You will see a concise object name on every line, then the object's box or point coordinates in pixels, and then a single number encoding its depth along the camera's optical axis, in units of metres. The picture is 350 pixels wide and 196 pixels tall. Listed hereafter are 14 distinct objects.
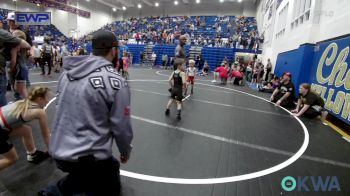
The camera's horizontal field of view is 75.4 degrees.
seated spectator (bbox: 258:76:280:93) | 11.31
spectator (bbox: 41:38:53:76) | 11.16
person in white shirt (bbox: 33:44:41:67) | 11.95
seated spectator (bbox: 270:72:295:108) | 8.04
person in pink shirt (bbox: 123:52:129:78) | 12.22
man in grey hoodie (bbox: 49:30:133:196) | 1.59
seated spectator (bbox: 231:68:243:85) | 13.66
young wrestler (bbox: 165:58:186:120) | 5.67
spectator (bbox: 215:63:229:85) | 13.38
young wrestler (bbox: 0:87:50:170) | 2.28
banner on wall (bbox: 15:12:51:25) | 8.55
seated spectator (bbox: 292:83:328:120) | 6.61
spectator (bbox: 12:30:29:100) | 4.13
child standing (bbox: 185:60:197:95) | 9.30
